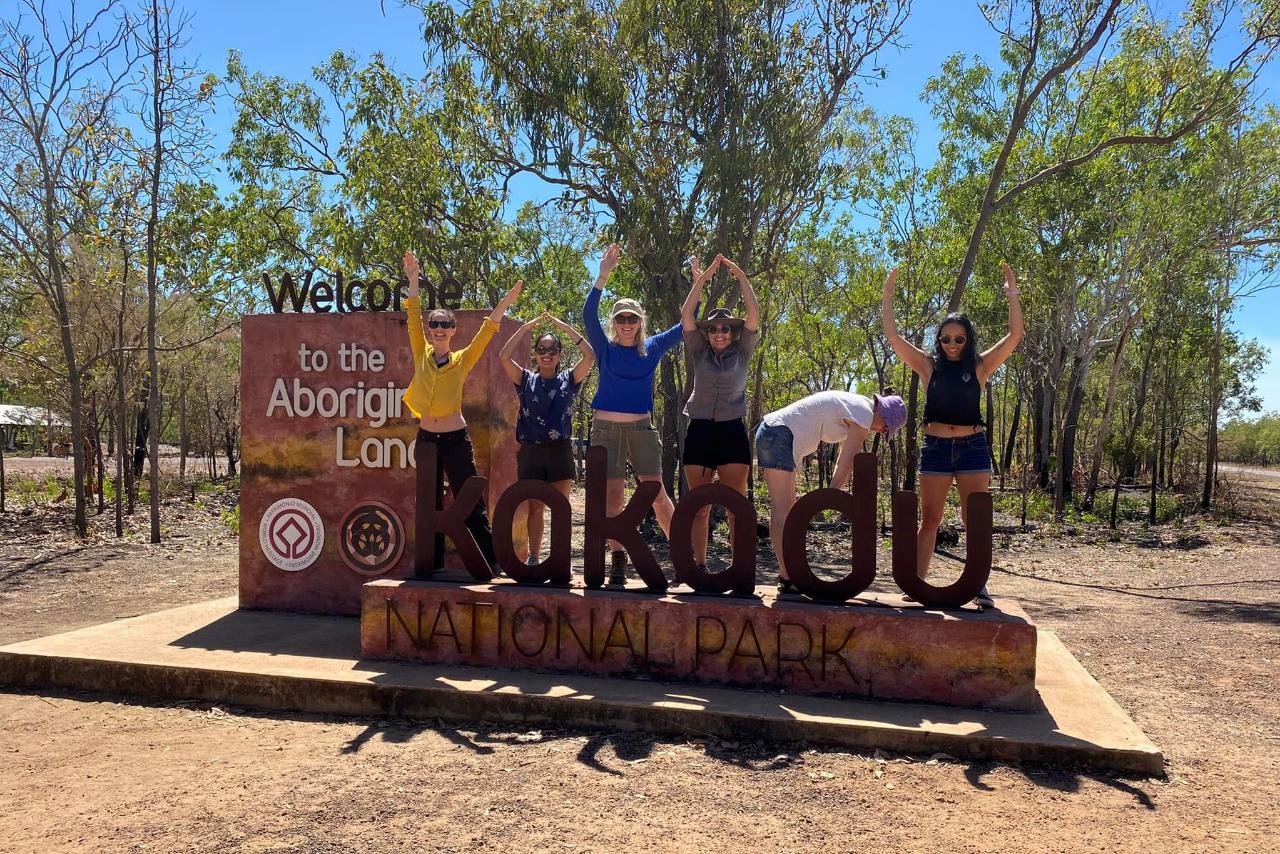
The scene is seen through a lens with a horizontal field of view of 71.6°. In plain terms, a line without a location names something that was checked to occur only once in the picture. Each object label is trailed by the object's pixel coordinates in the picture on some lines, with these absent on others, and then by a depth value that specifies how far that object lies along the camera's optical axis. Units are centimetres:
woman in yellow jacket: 591
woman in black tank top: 496
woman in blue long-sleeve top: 570
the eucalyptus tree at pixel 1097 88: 1116
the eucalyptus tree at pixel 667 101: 1194
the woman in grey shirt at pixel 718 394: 541
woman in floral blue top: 611
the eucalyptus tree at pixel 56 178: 1277
